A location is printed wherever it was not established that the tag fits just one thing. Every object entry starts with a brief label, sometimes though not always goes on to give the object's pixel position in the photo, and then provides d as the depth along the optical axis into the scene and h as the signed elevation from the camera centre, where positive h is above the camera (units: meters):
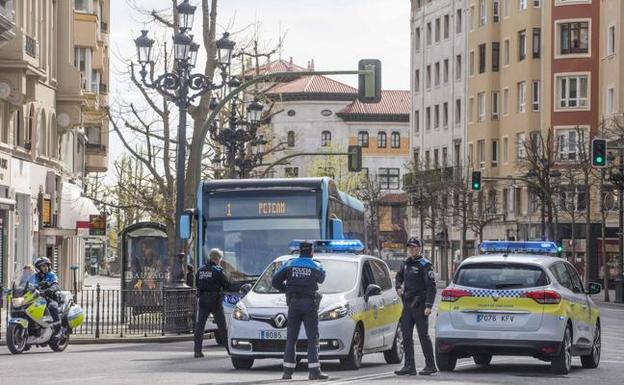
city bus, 30.42 -0.25
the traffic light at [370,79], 37.25 +2.66
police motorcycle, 29.41 -1.99
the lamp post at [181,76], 34.75 +2.64
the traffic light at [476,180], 69.62 +0.98
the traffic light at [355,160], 61.31 +1.55
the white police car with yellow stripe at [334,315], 23.23 -1.51
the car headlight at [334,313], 23.28 -1.46
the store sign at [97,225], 64.50 -0.81
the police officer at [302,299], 21.42 -1.18
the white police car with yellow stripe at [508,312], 23.00 -1.43
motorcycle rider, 29.88 -1.41
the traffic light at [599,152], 50.00 +1.51
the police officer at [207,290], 27.23 -1.35
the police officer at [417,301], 22.78 -1.27
